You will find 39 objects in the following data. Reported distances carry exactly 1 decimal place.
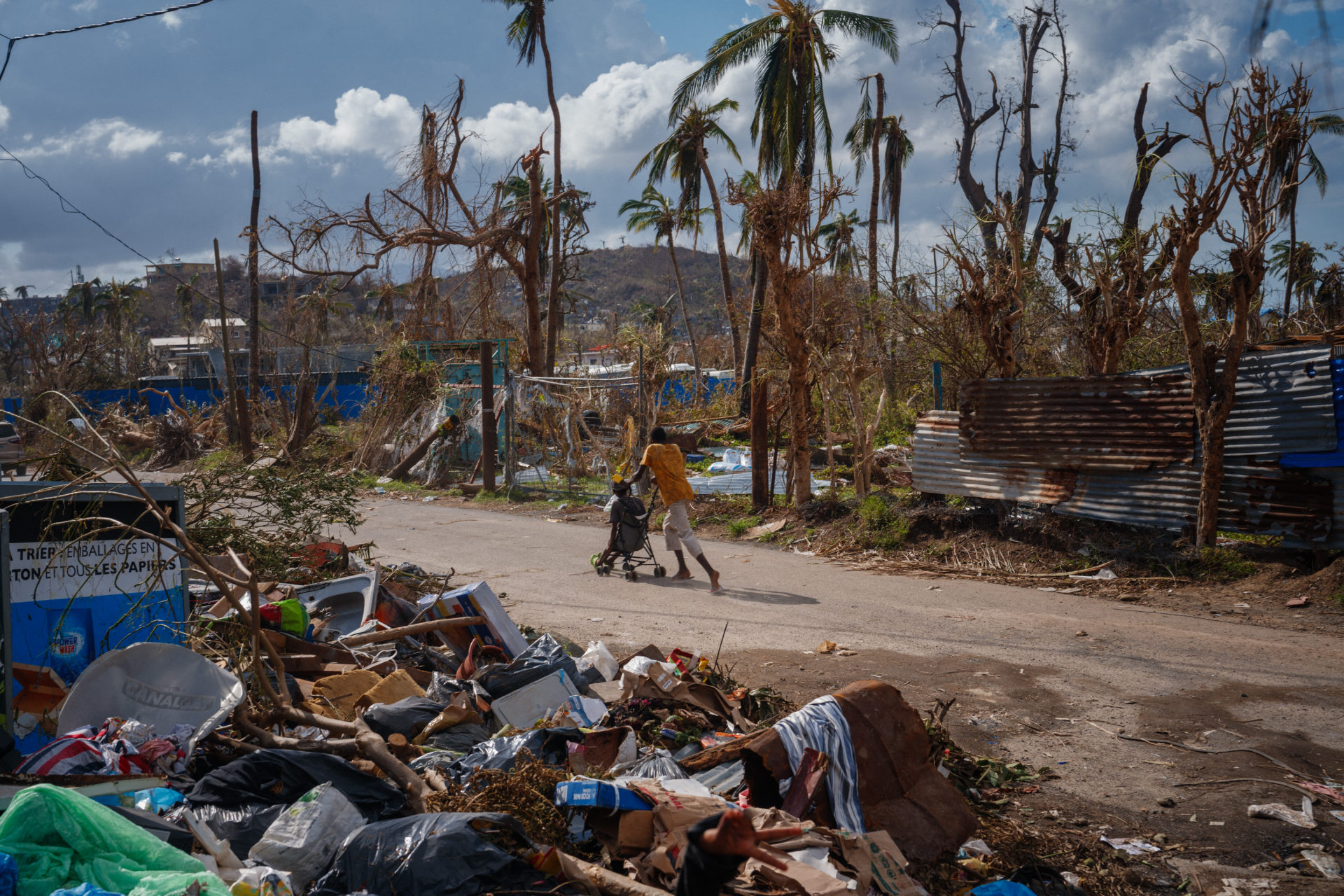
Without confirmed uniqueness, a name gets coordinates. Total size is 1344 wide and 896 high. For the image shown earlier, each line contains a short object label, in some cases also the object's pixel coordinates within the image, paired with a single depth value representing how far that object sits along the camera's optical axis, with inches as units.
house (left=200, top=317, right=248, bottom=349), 1638.8
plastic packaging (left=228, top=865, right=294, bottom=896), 114.3
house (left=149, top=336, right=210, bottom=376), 2151.8
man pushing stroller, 373.4
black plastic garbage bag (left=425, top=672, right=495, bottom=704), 201.8
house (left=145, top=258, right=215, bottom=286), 3635.6
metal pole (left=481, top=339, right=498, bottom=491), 669.9
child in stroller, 384.2
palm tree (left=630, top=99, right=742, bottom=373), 1146.0
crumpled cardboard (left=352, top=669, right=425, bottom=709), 195.7
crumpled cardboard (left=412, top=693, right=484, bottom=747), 181.0
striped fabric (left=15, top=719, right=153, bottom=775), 139.2
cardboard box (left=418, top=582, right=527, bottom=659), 242.8
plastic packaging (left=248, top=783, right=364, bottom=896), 127.8
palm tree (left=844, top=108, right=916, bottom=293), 1279.5
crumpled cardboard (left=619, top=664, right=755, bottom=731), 190.4
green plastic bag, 98.6
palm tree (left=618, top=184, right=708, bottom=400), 1663.4
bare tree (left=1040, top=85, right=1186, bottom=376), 386.3
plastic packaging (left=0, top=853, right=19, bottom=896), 95.1
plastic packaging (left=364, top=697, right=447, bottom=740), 181.0
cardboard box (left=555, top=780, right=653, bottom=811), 135.9
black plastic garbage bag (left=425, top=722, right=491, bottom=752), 178.1
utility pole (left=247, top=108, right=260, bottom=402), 936.9
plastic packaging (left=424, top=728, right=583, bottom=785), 161.8
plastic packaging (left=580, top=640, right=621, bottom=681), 232.5
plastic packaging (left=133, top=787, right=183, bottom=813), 132.1
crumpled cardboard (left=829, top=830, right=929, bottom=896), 129.2
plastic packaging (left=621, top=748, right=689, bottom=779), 157.5
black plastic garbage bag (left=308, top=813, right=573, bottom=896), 118.6
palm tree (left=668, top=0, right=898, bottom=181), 629.6
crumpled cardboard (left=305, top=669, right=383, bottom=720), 193.2
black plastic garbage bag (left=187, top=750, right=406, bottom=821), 142.3
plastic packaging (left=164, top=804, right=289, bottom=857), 134.3
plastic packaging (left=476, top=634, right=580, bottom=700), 203.9
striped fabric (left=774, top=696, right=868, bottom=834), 146.1
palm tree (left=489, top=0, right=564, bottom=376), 986.7
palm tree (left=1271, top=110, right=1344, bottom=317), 317.7
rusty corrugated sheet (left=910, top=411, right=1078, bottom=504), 386.9
